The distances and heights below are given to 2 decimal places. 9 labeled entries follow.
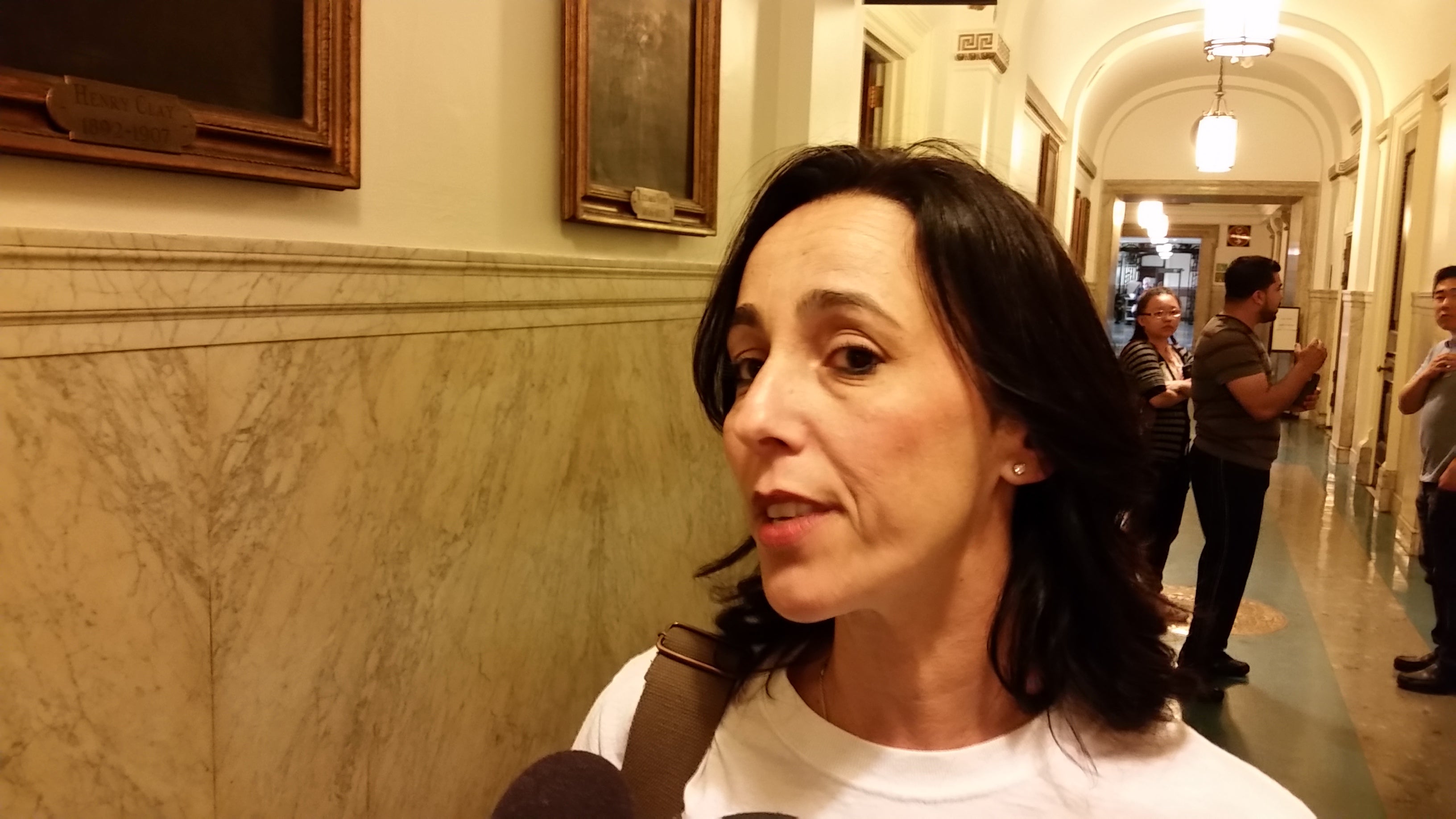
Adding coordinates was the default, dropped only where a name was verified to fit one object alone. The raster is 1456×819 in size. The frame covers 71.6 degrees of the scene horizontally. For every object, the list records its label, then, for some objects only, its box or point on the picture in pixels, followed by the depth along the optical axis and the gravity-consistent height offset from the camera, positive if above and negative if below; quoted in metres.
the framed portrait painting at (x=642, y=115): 2.37 +0.47
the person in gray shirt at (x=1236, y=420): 3.85 -0.39
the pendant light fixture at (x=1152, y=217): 16.44 +1.58
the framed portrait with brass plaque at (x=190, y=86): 1.21 +0.26
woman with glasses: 4.22 -0.34
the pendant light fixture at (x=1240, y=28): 6.96 +2.01
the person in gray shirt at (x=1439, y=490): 4.18 -0.68
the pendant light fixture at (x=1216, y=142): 10.52 +1.82
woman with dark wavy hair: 1.00 -0.22
